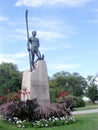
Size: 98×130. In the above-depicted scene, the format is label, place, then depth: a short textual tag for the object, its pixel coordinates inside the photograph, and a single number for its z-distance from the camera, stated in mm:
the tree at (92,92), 33311
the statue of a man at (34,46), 8391
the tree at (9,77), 26319
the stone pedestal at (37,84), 7976
